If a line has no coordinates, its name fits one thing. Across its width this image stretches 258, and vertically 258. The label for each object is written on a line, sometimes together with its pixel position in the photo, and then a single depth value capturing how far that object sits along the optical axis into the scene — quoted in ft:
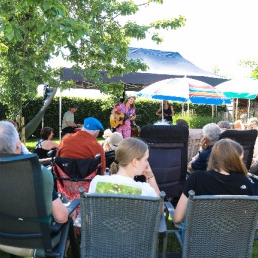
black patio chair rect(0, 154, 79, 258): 7.52
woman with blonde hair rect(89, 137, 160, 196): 8.44
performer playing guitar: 32.94
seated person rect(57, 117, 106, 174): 13.85
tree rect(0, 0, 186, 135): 22.29
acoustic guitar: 32.91
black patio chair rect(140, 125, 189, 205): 14.51
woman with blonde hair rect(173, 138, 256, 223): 8.83
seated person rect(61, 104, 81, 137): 36.26
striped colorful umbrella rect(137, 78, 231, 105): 24.56
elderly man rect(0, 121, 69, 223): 8.27
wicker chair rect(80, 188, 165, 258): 7.47
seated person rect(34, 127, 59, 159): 17.56
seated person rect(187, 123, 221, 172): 14.52
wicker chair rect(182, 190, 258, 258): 7.72
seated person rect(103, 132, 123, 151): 17.58
